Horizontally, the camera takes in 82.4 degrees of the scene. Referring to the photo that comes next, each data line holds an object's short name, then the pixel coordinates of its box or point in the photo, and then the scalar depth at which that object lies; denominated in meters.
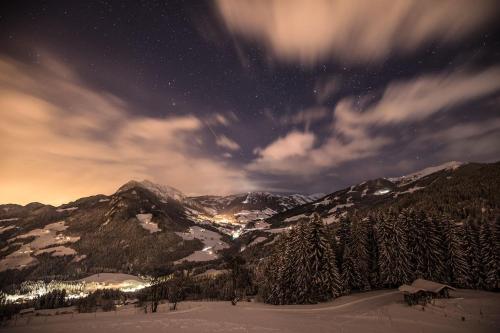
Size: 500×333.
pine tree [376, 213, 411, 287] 58.19
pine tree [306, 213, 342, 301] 53.41
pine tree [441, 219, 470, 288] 55.81
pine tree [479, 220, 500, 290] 52.28
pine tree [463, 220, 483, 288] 55.41
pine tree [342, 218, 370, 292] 60.12
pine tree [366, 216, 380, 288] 61.69
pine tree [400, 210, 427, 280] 58.62
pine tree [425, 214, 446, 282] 57.06
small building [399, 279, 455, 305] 42.16
